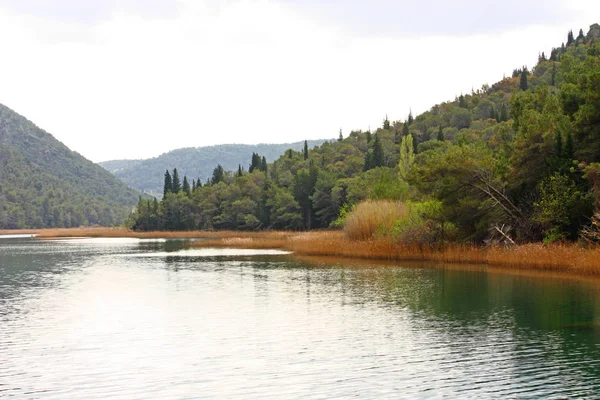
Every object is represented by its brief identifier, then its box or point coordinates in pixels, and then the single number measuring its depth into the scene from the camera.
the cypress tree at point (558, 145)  49.93
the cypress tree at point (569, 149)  48.84
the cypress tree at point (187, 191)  187.62
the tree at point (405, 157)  117.12
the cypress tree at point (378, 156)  148.50
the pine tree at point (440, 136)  160.74
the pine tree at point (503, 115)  173.62
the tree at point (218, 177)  192.49
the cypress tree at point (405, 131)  179.31
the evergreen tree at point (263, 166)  187.45
